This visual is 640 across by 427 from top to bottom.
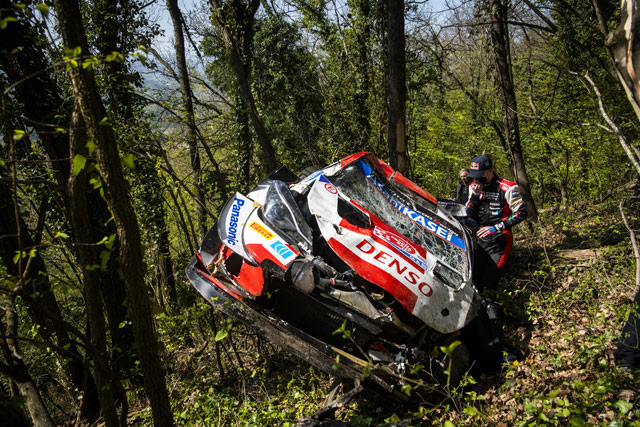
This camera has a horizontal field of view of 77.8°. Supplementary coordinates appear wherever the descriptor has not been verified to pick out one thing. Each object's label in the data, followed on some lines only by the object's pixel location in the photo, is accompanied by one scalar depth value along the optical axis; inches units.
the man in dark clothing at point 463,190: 233.6
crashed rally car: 150.0
